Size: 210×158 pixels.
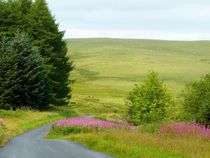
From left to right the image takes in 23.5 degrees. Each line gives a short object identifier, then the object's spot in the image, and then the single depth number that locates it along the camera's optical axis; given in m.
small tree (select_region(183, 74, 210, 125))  45.60
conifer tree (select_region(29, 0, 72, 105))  79.94
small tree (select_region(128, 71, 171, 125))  55.16
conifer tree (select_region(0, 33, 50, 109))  66.19
